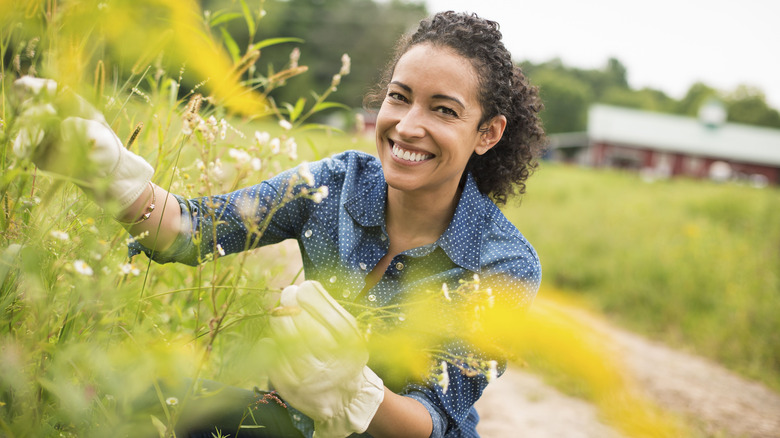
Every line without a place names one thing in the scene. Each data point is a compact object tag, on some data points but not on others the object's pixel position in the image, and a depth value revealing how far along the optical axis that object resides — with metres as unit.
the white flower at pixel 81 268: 0.69
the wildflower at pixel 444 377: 0.93
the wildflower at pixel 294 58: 1.64
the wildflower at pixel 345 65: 1.66
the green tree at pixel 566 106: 53.94
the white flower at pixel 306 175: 0.90
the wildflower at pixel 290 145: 1.01
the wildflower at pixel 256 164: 0.93
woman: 1.39
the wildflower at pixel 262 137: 1.05
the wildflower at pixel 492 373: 0.99
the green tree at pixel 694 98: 55.22
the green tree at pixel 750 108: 51.81
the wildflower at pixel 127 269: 0.78
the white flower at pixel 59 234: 0.76
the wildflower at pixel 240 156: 0.95
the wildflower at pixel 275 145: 1.03
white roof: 30.11
